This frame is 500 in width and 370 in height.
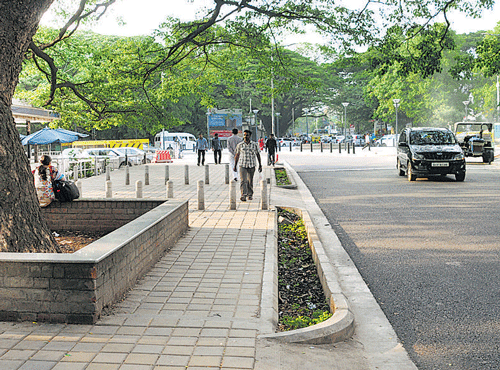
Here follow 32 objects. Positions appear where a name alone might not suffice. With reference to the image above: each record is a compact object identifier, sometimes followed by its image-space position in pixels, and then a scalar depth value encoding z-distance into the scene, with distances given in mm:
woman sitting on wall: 8066
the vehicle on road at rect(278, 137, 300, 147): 65038
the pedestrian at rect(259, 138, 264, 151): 40650
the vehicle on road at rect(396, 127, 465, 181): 17578
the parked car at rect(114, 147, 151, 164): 29656
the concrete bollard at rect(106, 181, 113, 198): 13094
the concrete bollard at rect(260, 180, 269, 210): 11016
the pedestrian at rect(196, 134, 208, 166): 26884
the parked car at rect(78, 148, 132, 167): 26016
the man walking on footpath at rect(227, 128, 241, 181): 17322
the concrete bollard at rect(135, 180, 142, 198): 12531
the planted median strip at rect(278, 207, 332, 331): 4826
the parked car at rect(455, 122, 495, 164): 26812
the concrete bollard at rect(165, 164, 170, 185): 17216
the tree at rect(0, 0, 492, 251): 5715
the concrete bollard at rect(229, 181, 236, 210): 11078
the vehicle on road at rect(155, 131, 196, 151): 55766
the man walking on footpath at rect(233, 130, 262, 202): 12453
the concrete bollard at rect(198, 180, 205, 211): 11258
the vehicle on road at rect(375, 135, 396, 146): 55091
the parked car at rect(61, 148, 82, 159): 25808
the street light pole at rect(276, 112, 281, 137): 72050
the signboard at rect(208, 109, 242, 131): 56094
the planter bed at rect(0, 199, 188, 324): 4324
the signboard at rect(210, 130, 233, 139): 57719
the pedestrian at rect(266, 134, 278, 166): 24953
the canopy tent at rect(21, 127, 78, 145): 25948
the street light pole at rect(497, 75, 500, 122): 50750
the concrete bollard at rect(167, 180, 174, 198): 12512
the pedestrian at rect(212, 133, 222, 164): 25906
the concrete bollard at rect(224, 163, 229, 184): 17172
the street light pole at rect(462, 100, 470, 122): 54531
